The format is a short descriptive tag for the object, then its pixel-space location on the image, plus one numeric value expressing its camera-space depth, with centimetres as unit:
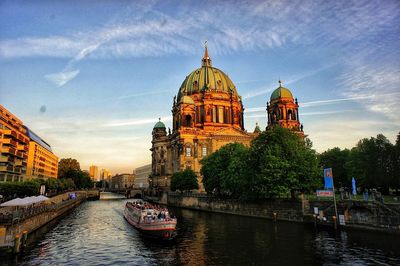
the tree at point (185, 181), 9900
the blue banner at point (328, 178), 4818
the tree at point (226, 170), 6378
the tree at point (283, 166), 5428
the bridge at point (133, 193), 16900
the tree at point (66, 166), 16050
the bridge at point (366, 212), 3919
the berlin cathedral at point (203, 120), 11594
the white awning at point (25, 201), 4100
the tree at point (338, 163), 9612
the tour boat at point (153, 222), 4116
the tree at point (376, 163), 6975
